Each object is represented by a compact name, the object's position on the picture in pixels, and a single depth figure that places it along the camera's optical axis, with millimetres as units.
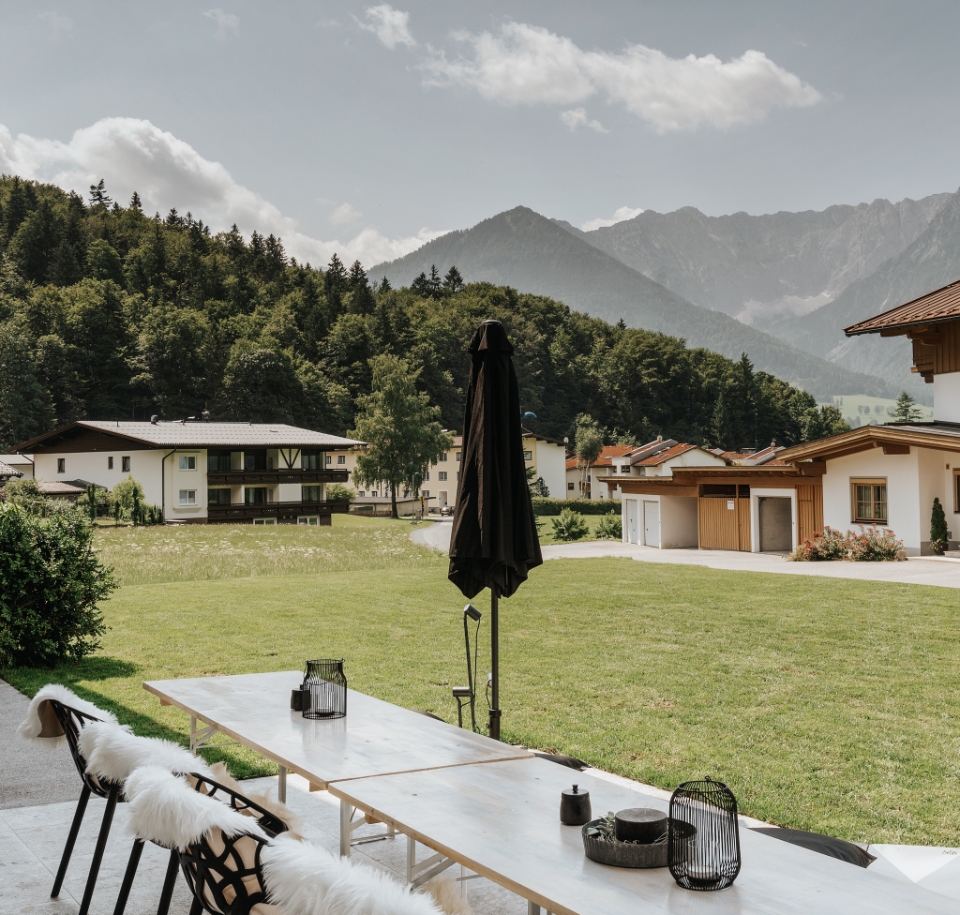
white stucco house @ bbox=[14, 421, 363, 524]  47375
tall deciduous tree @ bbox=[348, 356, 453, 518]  67312
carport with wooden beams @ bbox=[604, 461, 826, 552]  26375
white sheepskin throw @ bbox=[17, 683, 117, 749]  3779
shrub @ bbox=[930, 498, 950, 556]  22728
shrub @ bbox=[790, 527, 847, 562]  23328
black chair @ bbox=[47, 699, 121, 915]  3533
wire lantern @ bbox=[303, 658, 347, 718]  4133
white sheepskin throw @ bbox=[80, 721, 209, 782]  2861
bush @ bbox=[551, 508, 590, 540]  38312
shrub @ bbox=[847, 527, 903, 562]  22375
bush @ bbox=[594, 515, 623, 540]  38719
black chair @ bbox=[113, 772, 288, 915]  2467
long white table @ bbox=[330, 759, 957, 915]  2121
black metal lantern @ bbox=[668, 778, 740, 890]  2221
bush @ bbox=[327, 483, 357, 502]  56312
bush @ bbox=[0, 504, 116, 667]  8977
